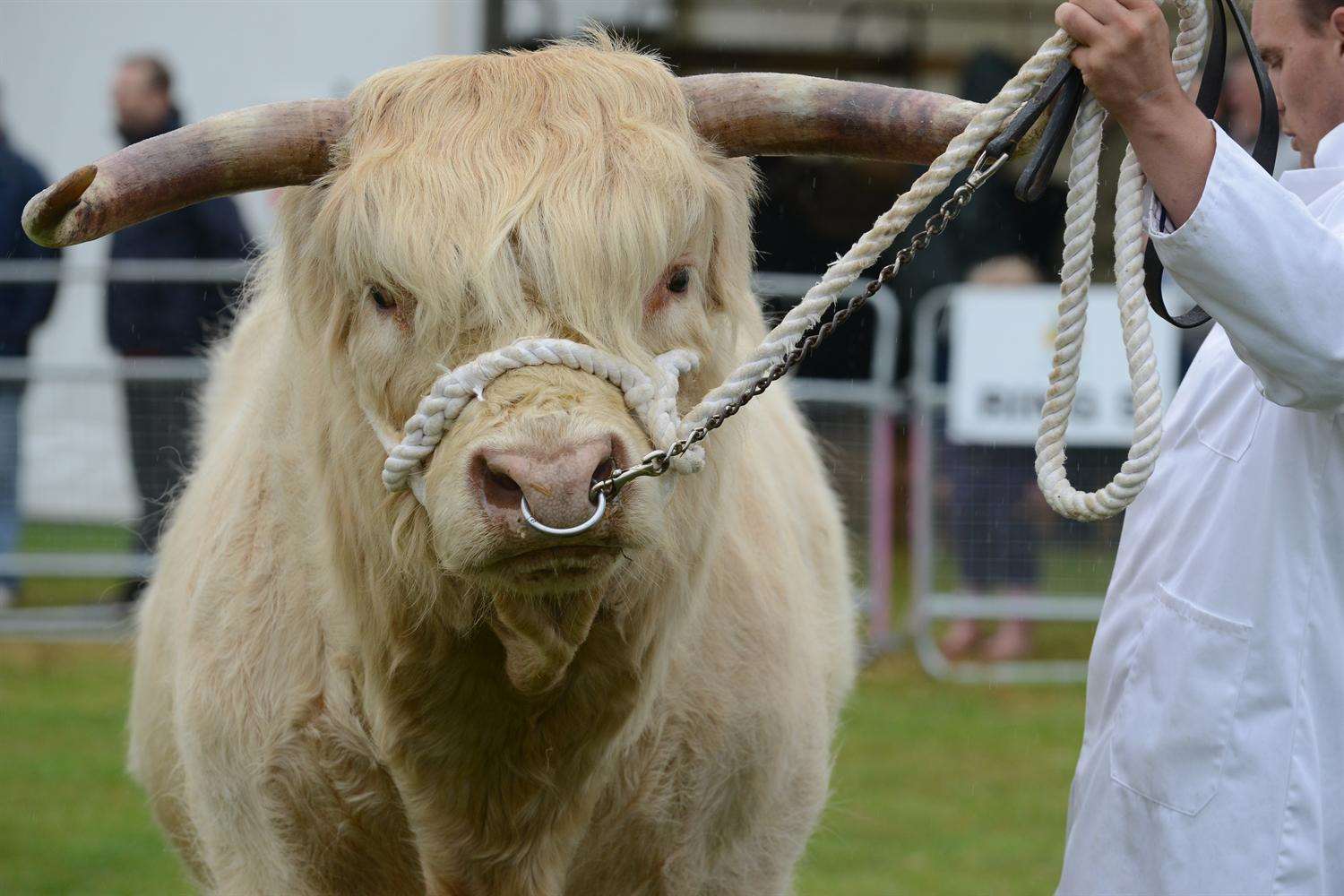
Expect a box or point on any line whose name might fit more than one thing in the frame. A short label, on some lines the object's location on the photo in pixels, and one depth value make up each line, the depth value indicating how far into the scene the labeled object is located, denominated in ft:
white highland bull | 18.53
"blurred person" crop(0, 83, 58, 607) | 63.82
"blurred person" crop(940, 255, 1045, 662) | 61.57
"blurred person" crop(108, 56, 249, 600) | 62.80
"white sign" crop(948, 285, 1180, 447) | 58.85
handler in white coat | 16.34
